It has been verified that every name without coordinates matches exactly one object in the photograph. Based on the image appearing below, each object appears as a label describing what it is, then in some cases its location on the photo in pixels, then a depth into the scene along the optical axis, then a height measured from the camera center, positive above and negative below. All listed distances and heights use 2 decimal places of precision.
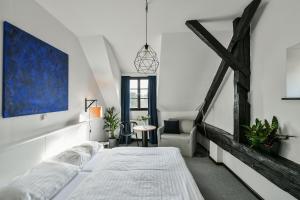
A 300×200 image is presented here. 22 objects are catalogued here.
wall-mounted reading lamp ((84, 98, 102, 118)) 3.36 -0.16
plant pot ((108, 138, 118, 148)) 4.58 -1.05
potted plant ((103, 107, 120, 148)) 4.60 -0.59
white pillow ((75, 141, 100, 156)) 2.52 -0.66
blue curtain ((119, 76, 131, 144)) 5.08 +0.06
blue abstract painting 1.70 +0.31
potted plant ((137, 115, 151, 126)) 4.60 -0.46
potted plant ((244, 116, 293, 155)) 1.95 -0.38
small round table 4.07 -0.68
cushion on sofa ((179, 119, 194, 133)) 4.69 -0.62
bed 1.44 -0.75
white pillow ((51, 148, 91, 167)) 2.05 -0.67
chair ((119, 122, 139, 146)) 5.05 -0.79
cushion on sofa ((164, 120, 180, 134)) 4.59 -0.62
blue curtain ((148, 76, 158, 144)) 5.07 -0.05
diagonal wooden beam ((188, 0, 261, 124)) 2.32 +0.98
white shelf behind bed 1.58 -0.55
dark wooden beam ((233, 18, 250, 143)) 2.57 +0.11
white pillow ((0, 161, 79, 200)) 1.29 -0.68
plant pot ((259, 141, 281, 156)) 1.95 -0.50
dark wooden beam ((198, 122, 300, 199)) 1.58 -0.68
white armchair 4.10 -0.92
